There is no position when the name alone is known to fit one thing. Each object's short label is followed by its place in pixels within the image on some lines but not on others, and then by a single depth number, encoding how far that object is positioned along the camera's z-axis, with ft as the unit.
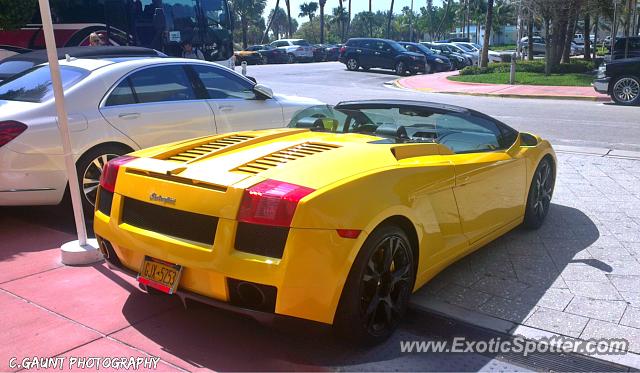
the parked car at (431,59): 102.17
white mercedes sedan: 16.30
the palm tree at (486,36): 86.38
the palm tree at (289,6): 257.75
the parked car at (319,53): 150.41
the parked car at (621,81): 51.67
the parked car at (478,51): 123.28
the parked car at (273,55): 140.26
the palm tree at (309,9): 331.98
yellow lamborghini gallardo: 9.52
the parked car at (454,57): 113.50
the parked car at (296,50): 144.05
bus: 40.70
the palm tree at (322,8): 241.33
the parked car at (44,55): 22.75
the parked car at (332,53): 151.53
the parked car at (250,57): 126.93
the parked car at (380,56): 97.86
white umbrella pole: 14.37
